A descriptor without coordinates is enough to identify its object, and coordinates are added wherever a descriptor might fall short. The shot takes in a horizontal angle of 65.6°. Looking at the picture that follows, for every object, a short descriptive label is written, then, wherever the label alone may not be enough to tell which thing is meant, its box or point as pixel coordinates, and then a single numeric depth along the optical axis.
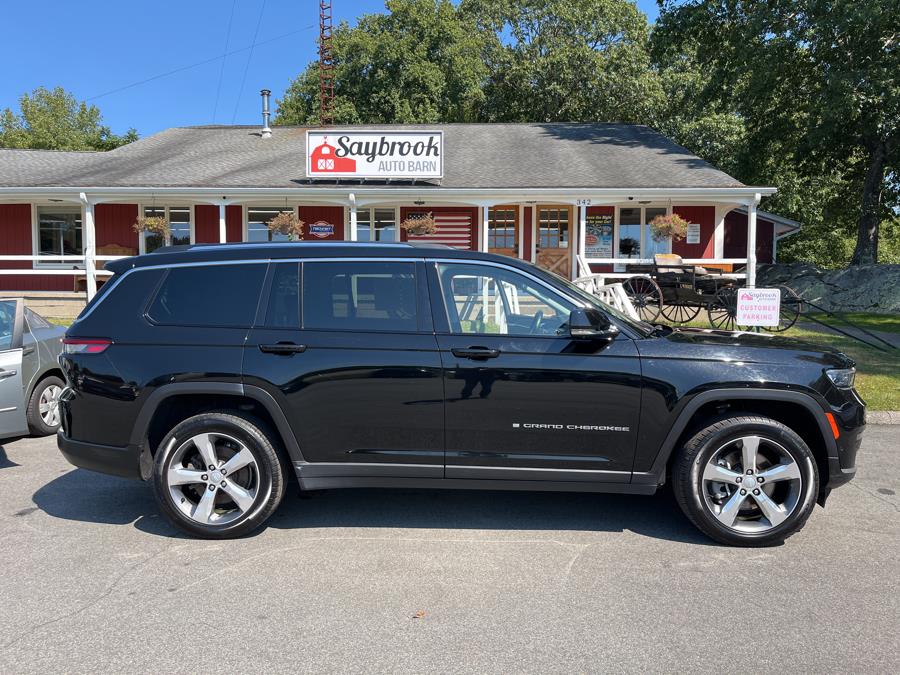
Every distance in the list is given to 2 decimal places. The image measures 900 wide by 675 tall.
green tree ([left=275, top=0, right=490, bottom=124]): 32.66
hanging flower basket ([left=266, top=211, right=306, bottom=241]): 17.41
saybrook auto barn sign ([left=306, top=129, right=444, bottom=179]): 17.59
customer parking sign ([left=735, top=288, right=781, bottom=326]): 8.63
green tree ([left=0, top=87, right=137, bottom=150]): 44.69
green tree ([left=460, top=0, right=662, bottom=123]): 31.78
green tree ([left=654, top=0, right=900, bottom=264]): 18.69
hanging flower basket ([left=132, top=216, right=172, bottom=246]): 18.11
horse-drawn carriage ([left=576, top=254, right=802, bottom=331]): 13.07
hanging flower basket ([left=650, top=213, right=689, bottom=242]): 16.44
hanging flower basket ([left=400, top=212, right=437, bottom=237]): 17.61
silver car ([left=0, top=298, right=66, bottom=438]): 6.21
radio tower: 31.81
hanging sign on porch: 19.86
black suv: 4.21
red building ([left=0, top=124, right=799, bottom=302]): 17.08
